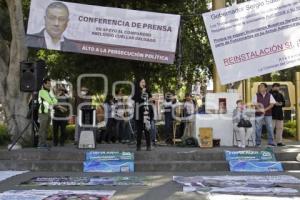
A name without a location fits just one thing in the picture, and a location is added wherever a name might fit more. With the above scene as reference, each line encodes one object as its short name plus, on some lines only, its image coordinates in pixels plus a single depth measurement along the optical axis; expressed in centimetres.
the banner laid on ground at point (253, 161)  1325
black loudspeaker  1458
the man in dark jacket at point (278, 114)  1615
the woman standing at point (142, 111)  1410
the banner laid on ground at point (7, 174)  1232
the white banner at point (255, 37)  1563
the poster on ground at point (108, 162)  1342
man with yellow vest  1491
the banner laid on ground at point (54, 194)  952
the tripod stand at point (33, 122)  1477
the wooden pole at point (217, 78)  1759
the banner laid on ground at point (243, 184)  1002
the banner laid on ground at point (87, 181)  1120
